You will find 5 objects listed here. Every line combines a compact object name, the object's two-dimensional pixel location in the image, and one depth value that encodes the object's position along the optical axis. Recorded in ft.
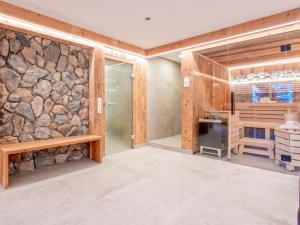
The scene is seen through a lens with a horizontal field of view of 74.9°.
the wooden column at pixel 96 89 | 12.91
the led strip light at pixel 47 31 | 9.43
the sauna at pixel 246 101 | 11.00
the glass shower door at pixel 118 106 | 13.99
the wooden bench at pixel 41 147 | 8.43
